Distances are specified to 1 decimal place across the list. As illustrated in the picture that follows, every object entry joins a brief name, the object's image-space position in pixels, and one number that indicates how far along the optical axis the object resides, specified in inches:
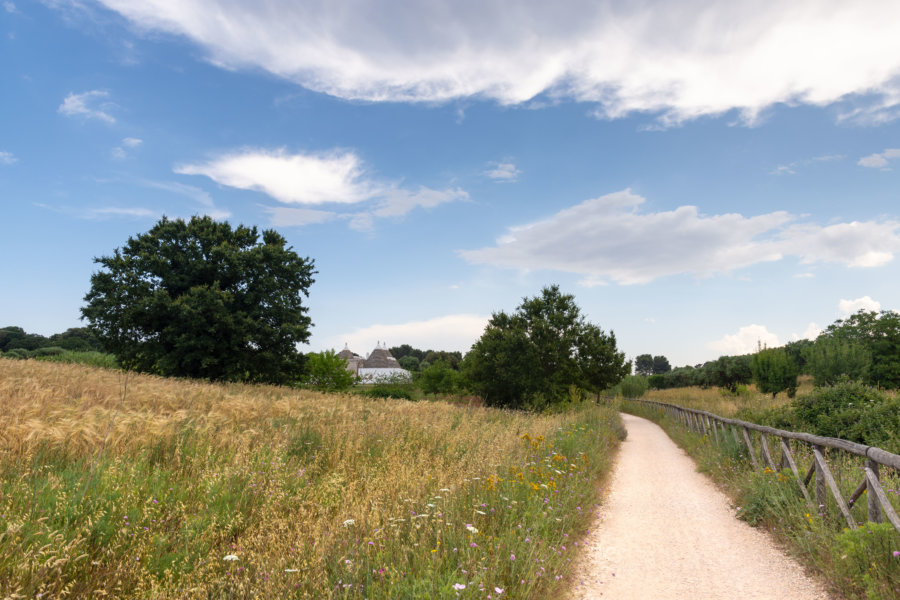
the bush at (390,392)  1573.3
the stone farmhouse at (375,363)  3877.0
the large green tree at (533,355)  1293.1
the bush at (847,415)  424.6
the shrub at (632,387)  2225.6
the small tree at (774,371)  1549.0
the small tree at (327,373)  1641.2
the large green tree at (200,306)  1093.1
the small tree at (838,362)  1496.1
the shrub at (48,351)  2300.7
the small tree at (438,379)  2044.8
